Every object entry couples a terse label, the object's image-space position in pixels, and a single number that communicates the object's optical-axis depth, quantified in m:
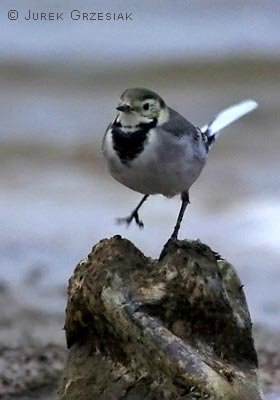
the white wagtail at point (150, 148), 8.45
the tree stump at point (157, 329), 7.24
